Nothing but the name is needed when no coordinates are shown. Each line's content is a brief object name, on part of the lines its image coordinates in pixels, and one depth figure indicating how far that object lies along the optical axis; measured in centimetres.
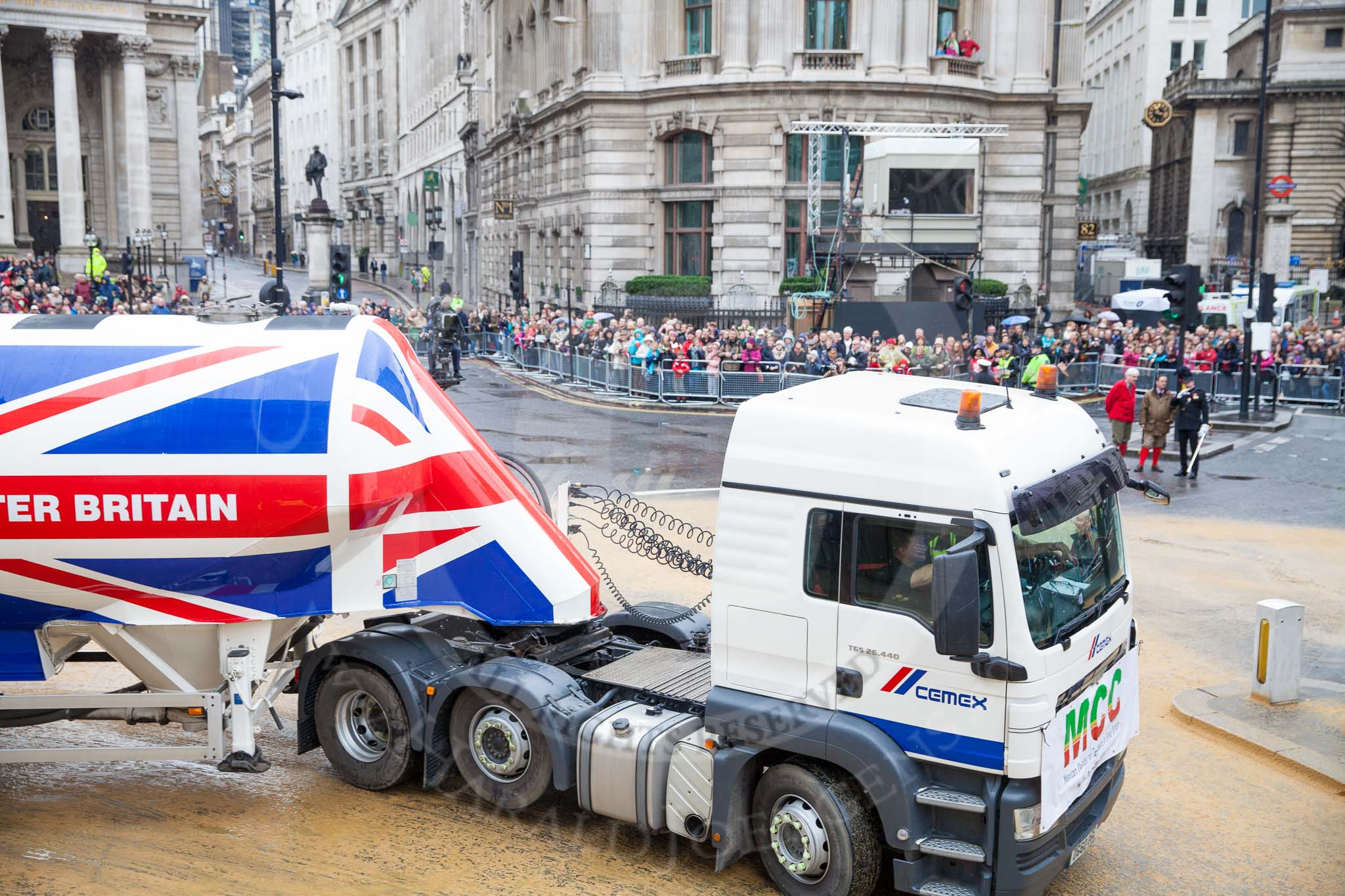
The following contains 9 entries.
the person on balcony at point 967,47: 4256
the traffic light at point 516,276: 4747
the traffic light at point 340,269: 2944
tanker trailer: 785
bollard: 1052
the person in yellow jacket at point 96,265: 3931
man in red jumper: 2219
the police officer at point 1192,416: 2167
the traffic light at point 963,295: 2752
